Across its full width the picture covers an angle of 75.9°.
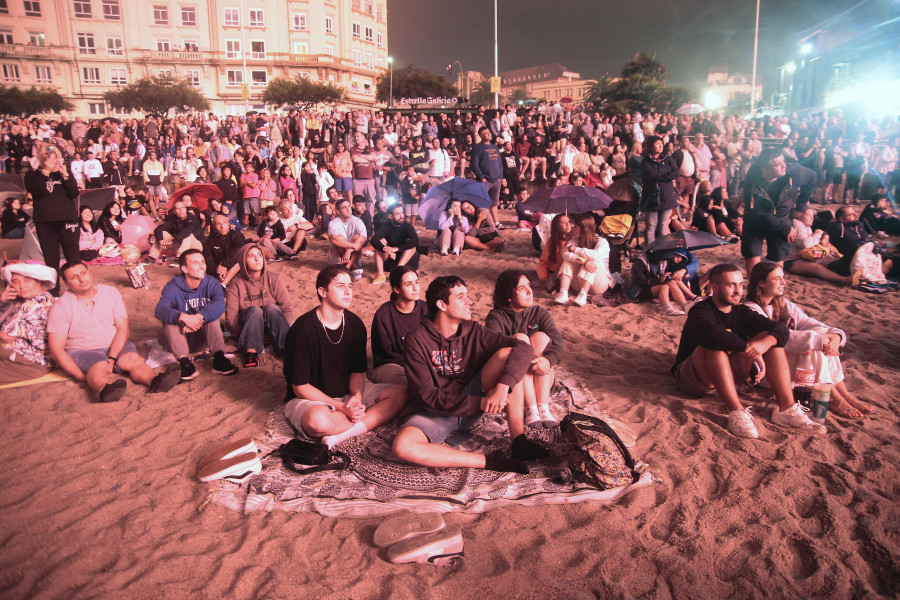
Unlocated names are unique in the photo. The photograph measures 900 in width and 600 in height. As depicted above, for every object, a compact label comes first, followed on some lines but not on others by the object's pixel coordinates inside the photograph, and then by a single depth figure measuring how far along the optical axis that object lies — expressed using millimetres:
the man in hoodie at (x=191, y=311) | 5316
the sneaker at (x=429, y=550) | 2809
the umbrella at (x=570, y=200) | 8352
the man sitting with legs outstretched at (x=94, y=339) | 4742
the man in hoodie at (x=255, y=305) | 5617
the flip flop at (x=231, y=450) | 3643
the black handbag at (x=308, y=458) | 3693
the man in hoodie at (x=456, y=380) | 3561
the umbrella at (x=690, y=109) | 17750
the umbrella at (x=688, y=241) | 6746
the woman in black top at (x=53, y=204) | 6984
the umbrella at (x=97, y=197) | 10133
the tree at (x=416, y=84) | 63781
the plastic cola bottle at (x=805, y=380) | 4148
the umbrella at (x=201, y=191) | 9717
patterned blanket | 3318
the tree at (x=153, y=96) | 47125
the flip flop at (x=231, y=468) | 3531
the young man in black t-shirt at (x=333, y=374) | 3963
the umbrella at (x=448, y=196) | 9336
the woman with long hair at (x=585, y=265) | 7340
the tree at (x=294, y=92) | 51750
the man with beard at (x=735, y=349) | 4004
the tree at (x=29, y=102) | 44719
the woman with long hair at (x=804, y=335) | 4090
